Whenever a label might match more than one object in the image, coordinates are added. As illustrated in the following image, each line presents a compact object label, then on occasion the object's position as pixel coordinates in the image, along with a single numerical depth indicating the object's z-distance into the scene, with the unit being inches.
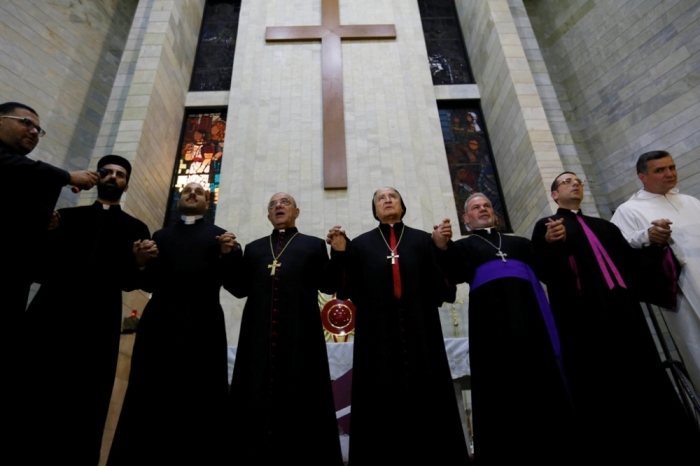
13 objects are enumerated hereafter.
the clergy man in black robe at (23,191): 81.2
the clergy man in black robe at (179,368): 88.6
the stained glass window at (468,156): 287.3
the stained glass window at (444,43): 341.7
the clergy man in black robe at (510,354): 88.5
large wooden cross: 254.4
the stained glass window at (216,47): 337.4
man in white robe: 117.3
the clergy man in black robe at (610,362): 92.3
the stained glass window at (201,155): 282.7
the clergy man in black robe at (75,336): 83.3
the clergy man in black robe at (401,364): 86.0
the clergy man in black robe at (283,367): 88.7
